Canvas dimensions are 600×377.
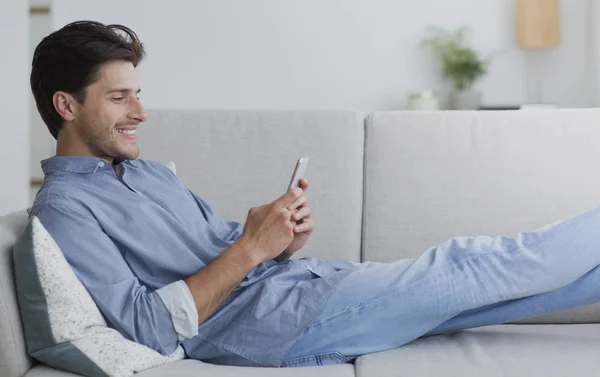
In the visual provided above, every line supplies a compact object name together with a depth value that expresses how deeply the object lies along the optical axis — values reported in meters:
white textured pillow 2.55
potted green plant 6.03
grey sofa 3.13
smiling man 2.62
